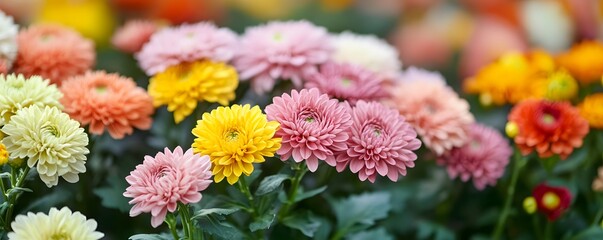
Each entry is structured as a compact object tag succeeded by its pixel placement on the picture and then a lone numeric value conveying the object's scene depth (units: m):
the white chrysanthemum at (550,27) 1.65
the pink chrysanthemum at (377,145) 0.89
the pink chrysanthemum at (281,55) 1.11
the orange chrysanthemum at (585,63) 1.36
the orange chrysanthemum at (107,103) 0.99
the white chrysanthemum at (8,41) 1.04
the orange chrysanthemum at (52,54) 1.09
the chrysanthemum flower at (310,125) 0.86
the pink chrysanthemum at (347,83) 1.07
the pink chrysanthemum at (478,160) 1.17
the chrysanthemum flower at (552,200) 1.12
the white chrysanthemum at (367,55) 1.27
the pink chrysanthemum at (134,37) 1.29
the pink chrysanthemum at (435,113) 1.12
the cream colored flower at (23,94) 0.89
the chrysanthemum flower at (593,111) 1.17
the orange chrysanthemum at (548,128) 1.09
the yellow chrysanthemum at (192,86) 1.05
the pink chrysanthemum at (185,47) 1.10
